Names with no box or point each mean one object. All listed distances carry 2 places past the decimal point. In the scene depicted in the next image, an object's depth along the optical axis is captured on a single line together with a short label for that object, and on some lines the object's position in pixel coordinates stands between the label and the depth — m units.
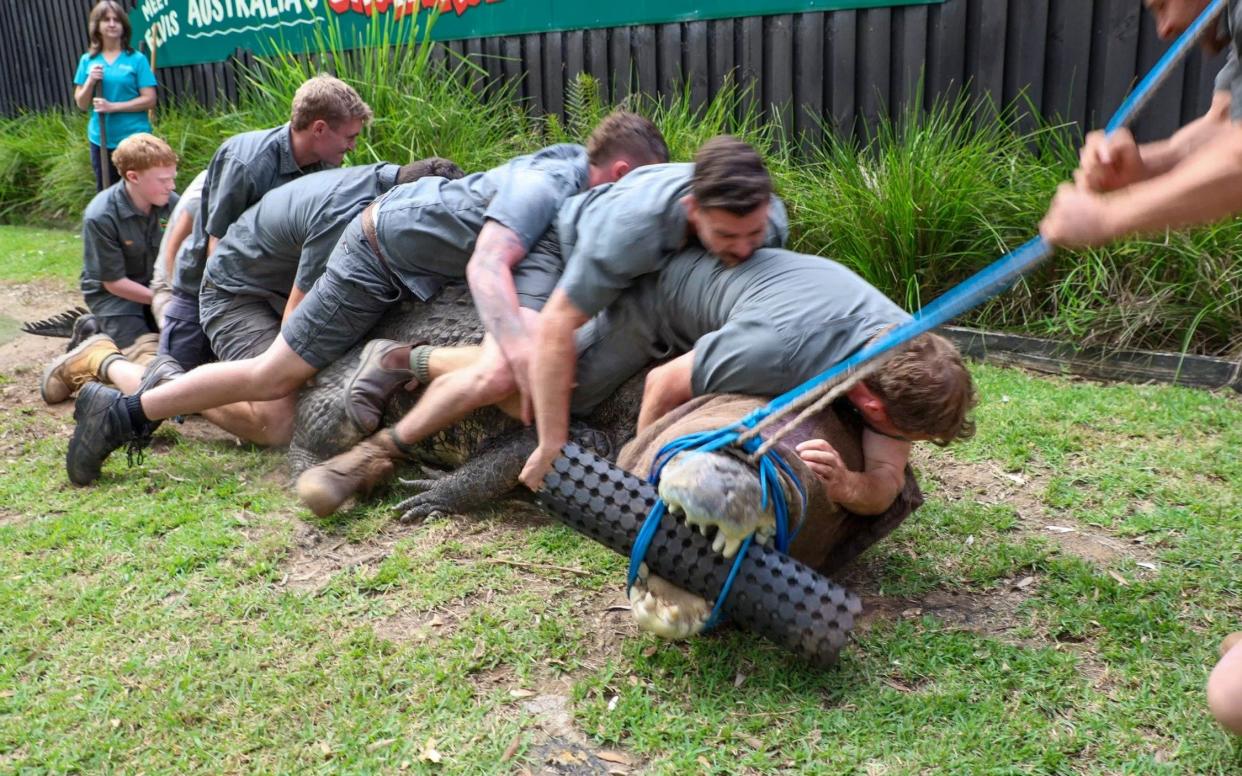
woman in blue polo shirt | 8.56
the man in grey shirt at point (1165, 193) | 2.13
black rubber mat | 2.60
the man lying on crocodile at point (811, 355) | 2.86
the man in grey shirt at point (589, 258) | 3.19
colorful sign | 7.19
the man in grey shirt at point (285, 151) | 4.86
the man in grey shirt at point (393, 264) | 3.87
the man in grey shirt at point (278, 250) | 4.52
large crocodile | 2.56
